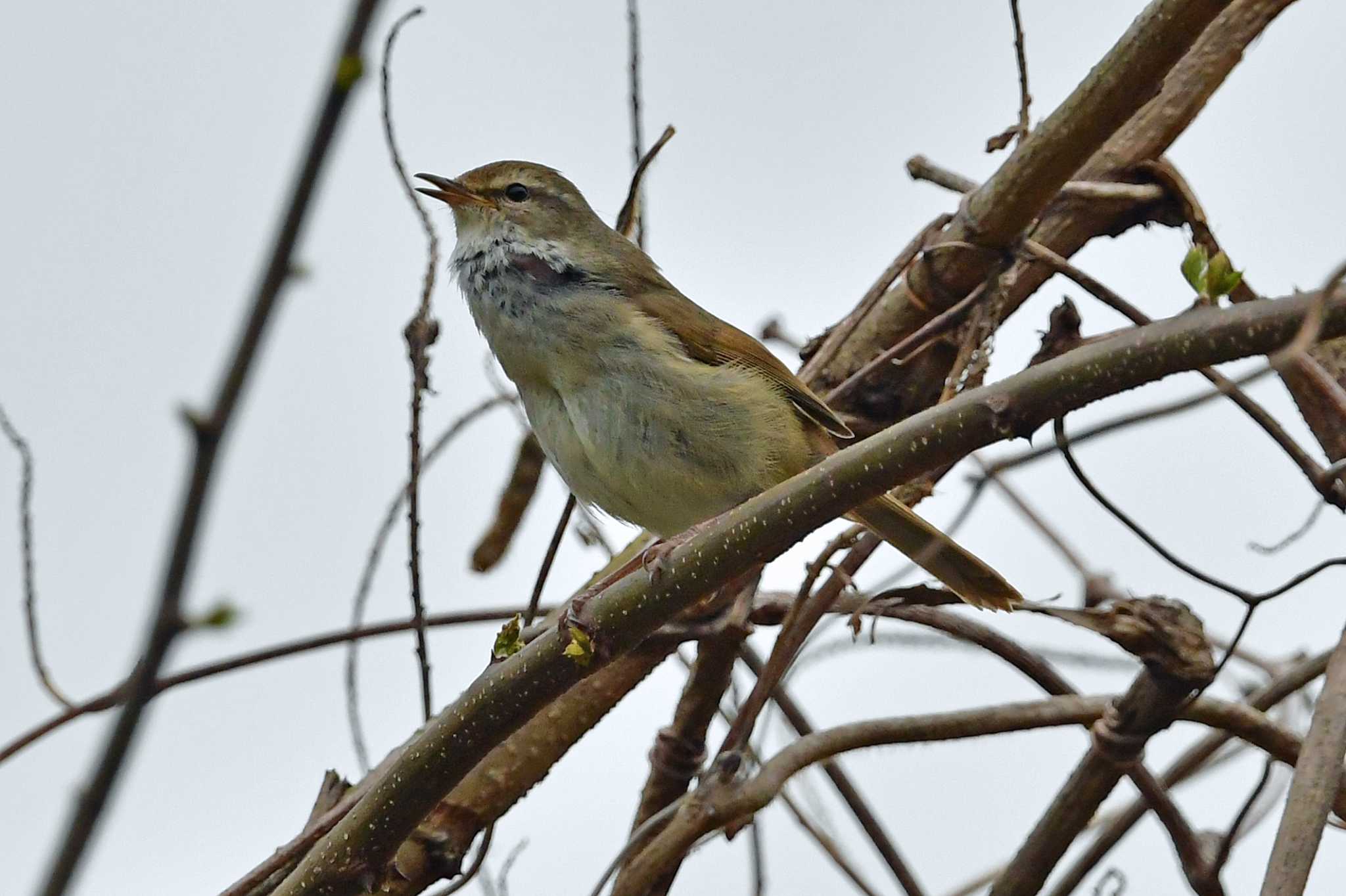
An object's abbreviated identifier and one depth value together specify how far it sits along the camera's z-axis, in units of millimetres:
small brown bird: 6691
